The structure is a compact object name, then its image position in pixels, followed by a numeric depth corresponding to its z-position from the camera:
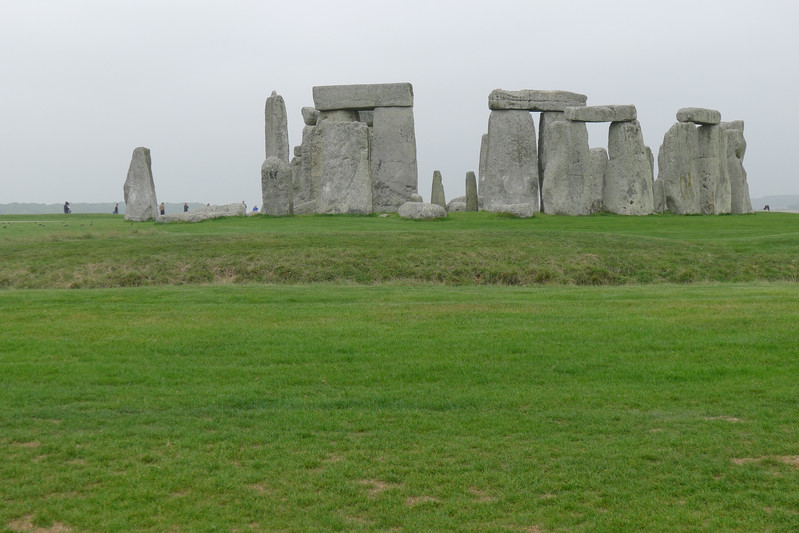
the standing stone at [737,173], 34.19
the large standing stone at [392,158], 32.62
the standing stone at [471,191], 35.25
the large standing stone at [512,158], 33.34
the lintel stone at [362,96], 32.12
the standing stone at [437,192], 37.31
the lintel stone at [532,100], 33.12
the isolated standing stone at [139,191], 33.34
